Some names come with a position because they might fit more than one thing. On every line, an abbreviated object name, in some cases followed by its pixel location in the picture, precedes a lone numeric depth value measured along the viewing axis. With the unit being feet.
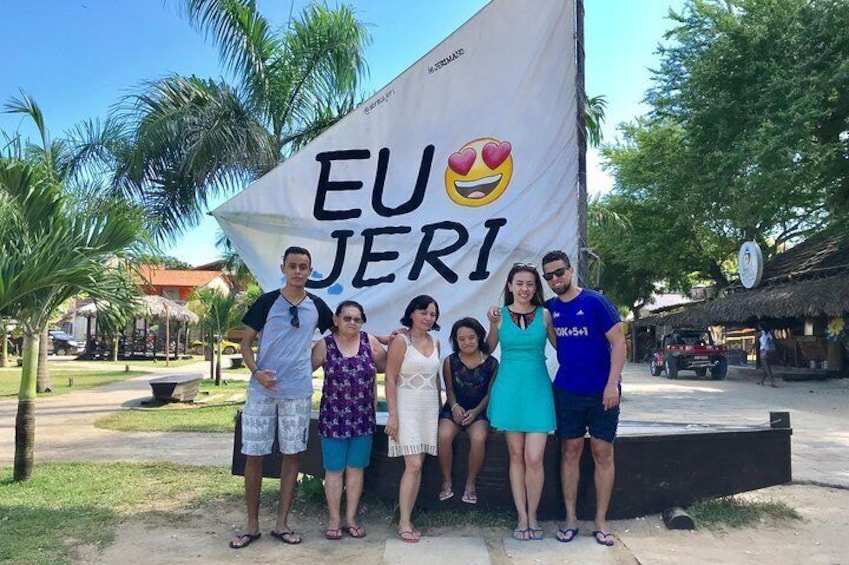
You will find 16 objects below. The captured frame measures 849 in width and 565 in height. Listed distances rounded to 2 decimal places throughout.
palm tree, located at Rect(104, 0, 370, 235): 36.17
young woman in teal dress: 13.97
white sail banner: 15.92
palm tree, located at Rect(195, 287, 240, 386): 55.83
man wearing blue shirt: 13.78
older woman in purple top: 14.34
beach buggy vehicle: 68.18
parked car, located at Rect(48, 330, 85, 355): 123.03
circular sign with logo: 67.92
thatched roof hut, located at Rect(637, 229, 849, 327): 55.06
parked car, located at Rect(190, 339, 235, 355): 114.03
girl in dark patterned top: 14.69
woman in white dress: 14.23
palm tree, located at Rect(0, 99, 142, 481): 18.10
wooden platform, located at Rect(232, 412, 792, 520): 15.26
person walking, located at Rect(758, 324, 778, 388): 59.50
